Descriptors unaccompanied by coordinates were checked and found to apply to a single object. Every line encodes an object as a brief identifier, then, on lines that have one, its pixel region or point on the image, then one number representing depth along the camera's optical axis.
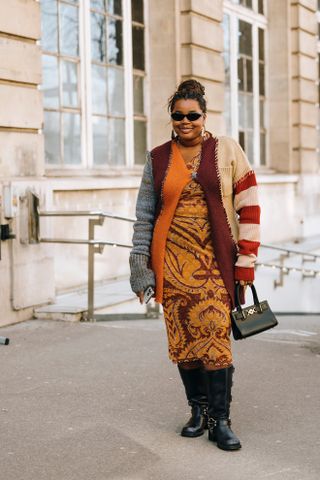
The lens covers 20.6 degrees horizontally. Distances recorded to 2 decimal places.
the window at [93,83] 9.04
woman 4.17
